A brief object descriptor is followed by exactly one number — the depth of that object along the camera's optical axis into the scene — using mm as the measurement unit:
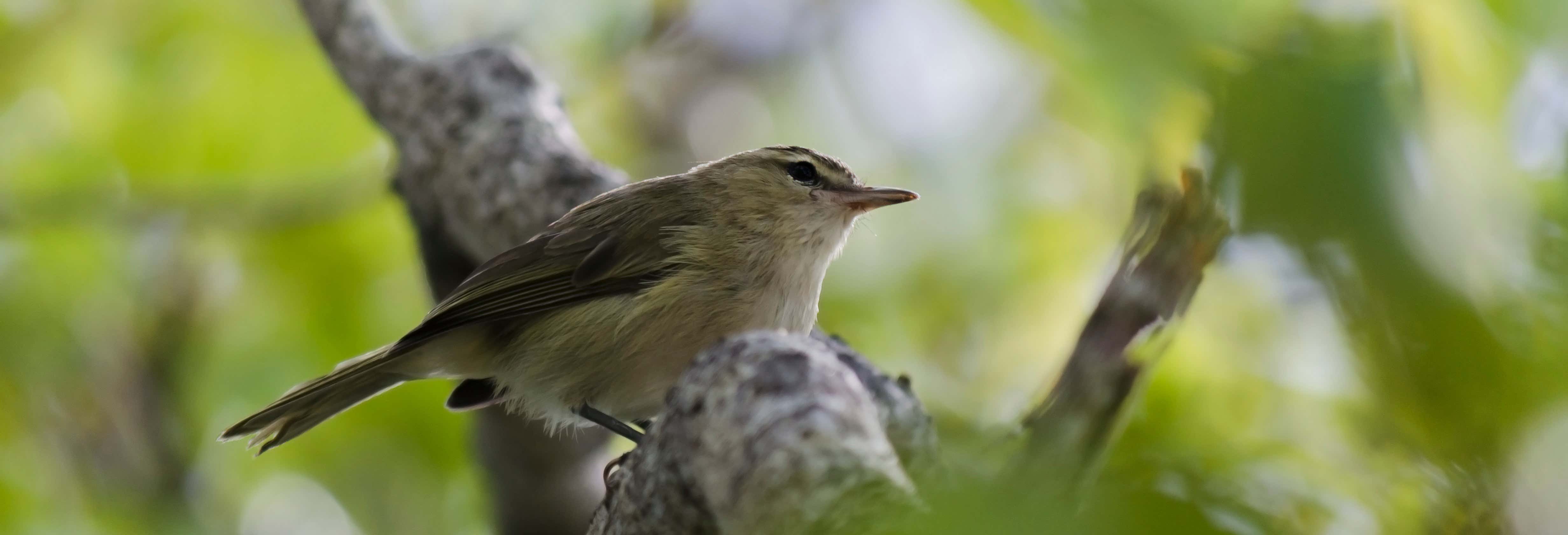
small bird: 6340
